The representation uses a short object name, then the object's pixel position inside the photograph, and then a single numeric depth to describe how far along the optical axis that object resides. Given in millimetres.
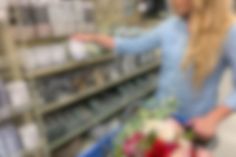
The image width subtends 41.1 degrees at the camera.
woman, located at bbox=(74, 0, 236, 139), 1189
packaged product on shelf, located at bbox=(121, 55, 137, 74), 3424
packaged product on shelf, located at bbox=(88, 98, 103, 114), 3057
